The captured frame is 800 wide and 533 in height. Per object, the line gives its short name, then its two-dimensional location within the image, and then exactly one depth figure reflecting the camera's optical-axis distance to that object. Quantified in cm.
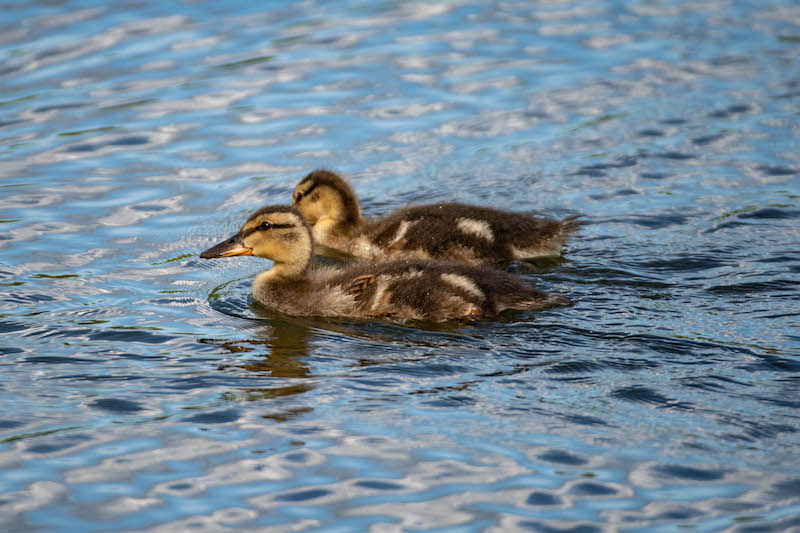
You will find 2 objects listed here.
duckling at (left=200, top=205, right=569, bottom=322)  1264
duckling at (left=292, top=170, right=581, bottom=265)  1488
